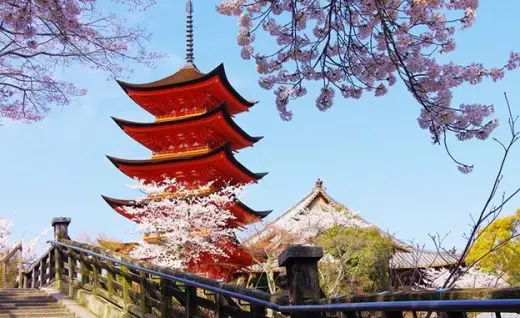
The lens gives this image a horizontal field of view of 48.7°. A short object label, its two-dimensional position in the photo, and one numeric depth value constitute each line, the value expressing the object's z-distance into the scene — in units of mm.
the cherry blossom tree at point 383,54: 4258
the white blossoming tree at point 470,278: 22352
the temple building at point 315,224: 24297
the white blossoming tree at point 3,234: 28734
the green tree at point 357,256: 21062
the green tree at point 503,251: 23656
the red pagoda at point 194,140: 23344
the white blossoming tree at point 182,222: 21812
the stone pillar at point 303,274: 3988
